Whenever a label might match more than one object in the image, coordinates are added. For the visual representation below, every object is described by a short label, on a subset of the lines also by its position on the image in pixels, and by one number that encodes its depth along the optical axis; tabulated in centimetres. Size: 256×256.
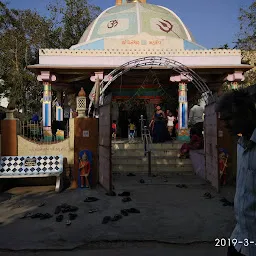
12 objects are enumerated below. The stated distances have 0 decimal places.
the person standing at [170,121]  1515
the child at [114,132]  1530
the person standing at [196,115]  1680
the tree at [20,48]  2102
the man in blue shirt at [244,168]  187
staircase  1019
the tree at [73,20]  2433
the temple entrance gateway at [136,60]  1367
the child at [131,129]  1515
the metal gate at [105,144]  688
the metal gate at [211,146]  730
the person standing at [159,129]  1237
